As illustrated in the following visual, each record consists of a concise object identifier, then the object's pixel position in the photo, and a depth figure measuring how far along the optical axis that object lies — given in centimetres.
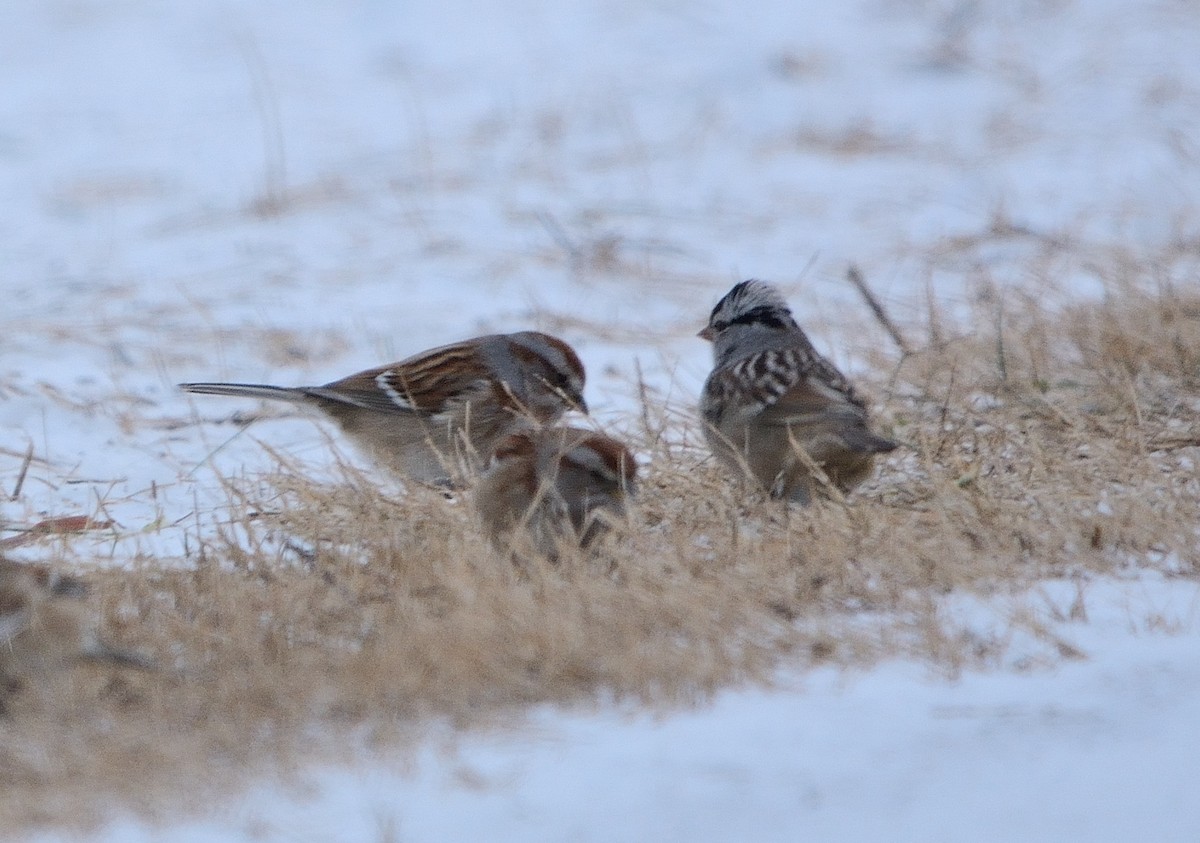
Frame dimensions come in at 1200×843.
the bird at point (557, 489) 855
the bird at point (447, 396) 1180
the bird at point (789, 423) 948
